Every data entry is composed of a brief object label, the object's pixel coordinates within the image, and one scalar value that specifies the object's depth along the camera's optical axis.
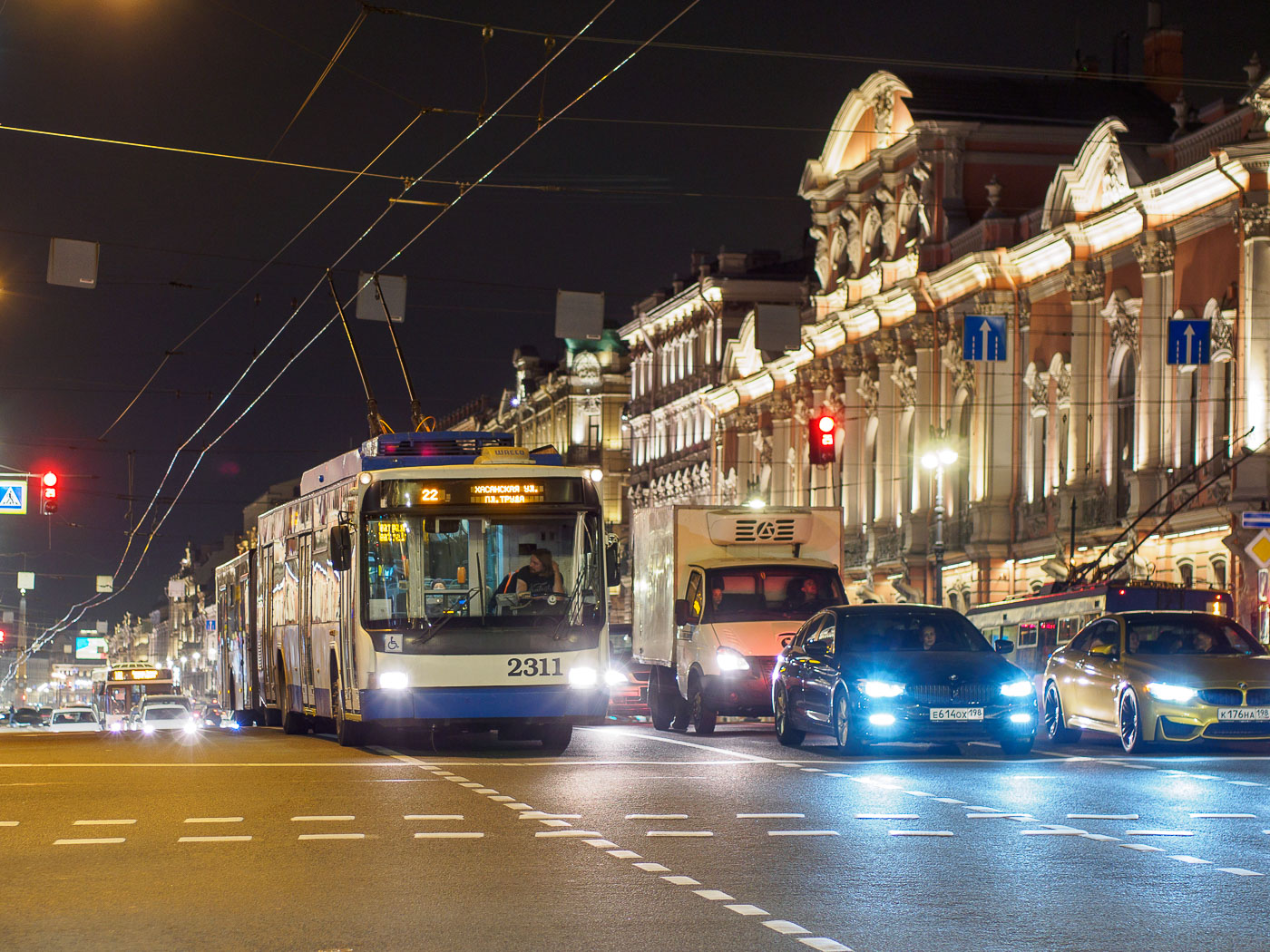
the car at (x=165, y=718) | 64.44
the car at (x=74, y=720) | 90.00
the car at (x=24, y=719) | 94.94
